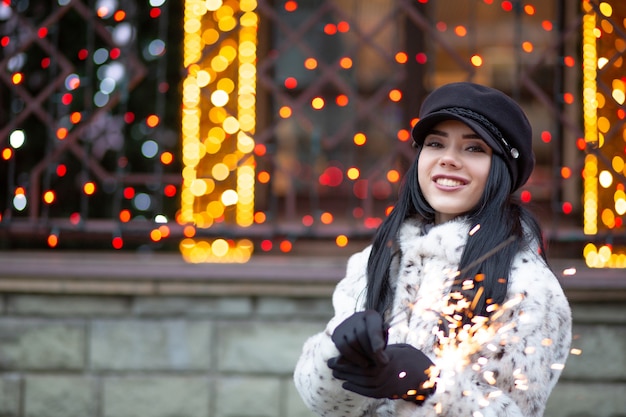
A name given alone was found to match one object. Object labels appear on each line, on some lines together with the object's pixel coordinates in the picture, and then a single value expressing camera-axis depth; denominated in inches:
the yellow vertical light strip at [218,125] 179.9
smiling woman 71.9
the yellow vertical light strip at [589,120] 175.5
